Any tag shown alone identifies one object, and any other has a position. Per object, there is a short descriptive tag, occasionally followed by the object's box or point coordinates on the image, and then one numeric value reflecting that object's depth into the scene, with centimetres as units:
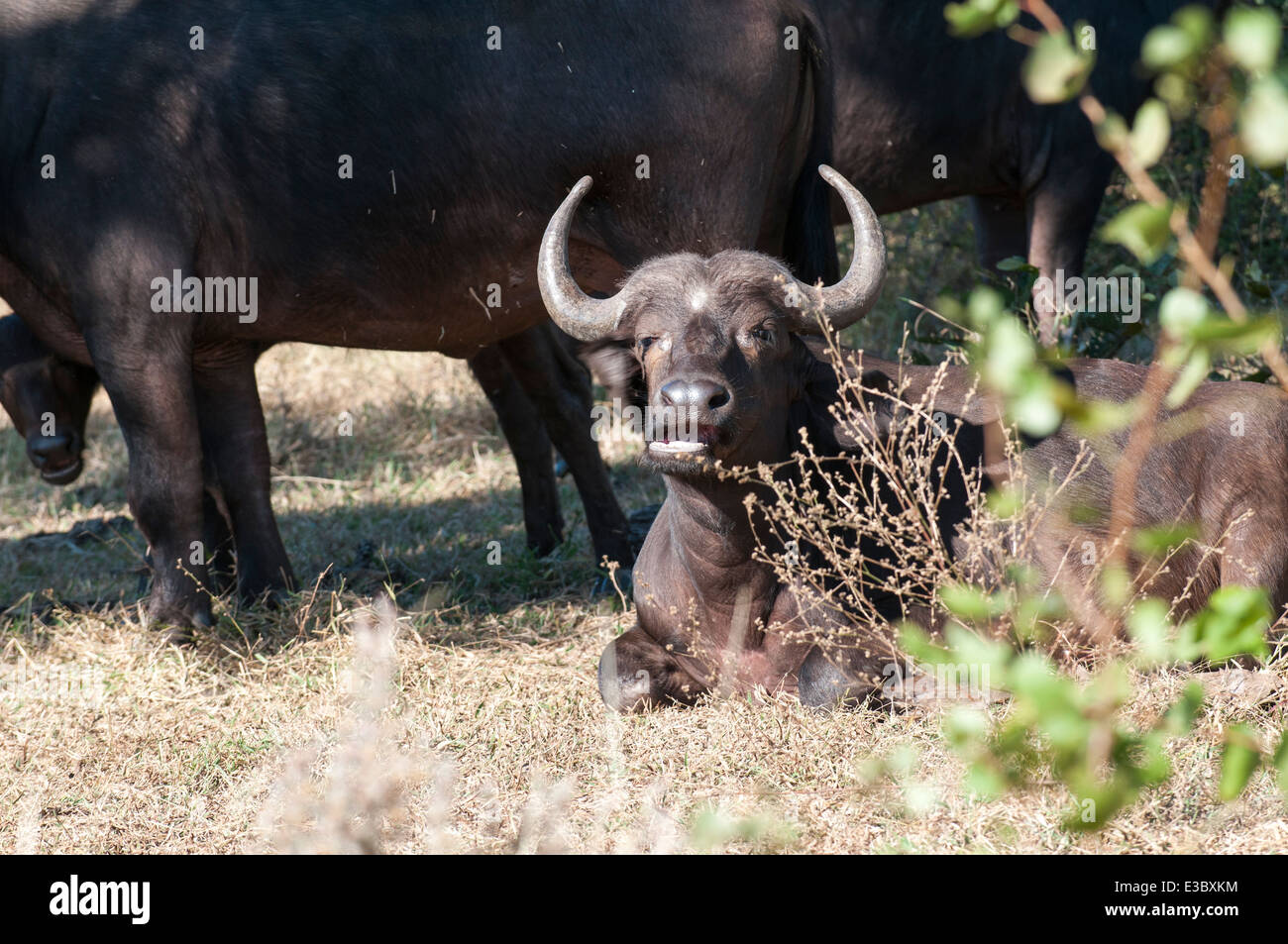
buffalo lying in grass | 807
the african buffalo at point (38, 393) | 1267
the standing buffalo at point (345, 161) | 959
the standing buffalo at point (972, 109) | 1264
